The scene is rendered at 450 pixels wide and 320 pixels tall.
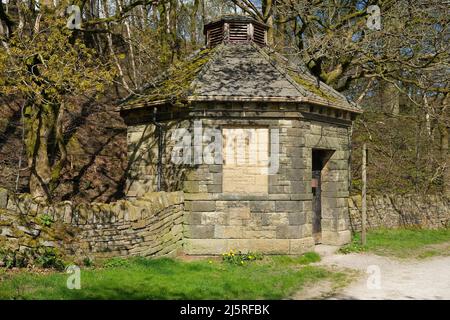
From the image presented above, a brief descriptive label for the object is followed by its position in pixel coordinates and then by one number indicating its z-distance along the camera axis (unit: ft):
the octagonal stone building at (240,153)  33.68
